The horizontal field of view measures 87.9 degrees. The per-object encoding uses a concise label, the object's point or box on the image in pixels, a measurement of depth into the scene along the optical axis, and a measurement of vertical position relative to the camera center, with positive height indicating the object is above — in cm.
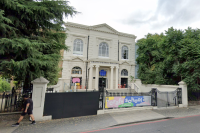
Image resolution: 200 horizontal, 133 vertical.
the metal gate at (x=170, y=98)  991 -204
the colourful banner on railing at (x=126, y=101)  795 -199
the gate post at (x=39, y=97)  607 -132
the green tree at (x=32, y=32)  486 +279
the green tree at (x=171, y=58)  1034 +252
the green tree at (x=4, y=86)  1703 -195
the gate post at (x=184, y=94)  1002 -159
